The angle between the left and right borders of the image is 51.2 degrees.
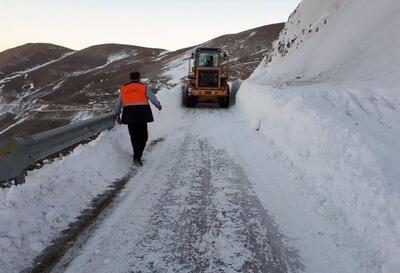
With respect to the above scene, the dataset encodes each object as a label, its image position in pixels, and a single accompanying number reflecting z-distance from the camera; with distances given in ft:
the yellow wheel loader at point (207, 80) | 65.26
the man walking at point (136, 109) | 27.09
